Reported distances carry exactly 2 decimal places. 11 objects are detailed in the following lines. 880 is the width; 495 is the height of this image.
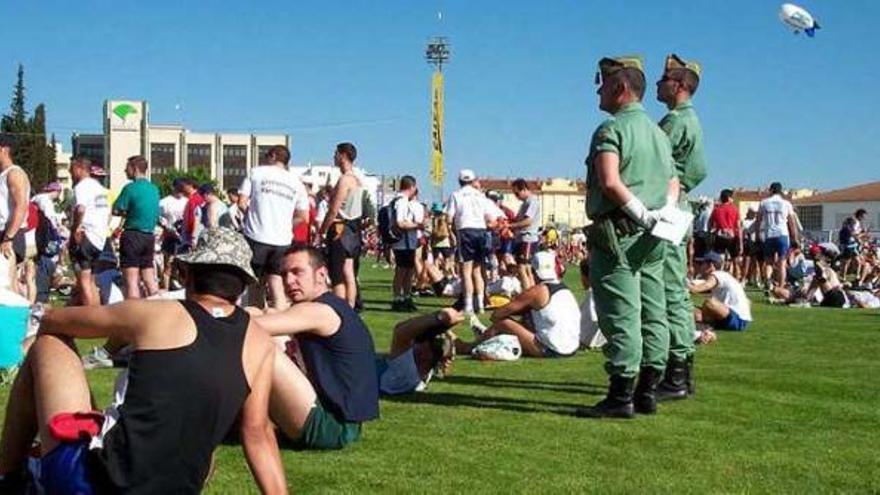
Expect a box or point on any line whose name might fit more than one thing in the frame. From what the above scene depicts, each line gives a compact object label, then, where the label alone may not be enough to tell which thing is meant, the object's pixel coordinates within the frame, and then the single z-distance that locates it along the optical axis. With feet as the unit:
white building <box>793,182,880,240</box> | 362.51
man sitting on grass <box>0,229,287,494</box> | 11.02
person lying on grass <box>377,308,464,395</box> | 23.85
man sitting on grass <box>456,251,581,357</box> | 29.84
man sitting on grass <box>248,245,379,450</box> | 17.15
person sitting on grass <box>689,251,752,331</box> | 40.40
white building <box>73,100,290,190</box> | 461.78
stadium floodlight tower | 229.45
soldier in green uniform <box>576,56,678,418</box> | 20.31
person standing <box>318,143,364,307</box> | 39.96
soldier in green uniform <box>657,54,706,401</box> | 23.29
